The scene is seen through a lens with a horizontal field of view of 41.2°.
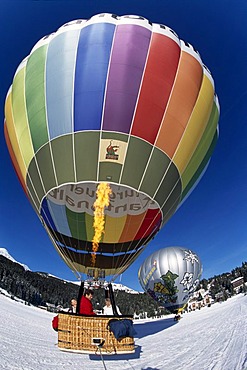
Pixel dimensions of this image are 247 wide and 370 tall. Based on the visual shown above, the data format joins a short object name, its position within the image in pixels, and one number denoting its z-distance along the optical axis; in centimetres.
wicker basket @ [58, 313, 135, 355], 295
